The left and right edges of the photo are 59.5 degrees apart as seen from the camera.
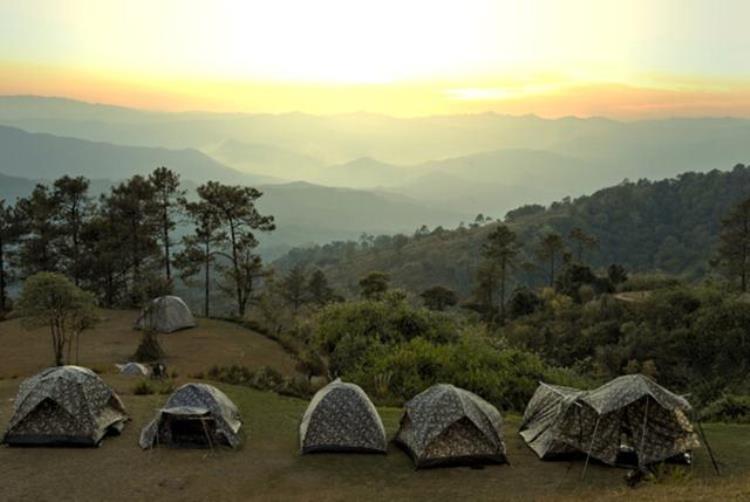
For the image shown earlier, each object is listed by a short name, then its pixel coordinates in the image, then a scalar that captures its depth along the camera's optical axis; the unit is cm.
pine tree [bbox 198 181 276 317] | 4481
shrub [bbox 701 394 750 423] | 2030
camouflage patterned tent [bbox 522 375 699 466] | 1461
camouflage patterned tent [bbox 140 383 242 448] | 1633
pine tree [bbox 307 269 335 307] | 6347
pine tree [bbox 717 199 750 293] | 5134
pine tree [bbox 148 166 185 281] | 4638
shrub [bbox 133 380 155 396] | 2138
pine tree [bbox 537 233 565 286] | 6212
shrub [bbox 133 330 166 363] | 2991
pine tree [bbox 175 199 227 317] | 4472
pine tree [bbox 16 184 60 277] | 4562
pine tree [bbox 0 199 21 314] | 4700
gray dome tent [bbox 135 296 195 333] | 3584
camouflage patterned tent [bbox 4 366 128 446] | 1631
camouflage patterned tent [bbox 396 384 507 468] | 1524
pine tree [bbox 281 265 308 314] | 6284
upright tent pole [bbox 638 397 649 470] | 1434
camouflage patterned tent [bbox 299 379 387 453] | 1609
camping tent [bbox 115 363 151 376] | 2597
